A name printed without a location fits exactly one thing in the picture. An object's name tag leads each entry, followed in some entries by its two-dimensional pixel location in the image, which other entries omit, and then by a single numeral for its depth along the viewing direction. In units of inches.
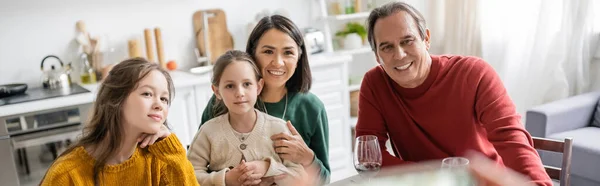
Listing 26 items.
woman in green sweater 72.1
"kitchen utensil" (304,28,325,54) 161.0
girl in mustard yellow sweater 58.8
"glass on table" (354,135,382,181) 60.6
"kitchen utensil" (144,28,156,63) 149.7
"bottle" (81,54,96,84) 142.8
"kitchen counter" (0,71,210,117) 115.6
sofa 111.0
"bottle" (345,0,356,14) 169.5
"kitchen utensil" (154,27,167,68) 150.9
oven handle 116.8
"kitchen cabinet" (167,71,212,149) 134.7
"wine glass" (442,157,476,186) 54.6
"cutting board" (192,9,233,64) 158.7
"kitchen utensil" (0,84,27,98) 124.4
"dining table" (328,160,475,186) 52.0
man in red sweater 72.7
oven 116.0
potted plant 169.8
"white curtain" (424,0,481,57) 152.0
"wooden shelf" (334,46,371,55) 166.8
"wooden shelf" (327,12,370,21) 165.0
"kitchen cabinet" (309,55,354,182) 151.4
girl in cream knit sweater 68.2
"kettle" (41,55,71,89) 136.2
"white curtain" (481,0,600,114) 135.5
